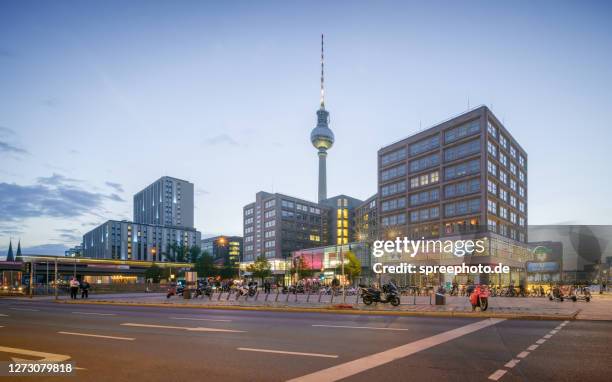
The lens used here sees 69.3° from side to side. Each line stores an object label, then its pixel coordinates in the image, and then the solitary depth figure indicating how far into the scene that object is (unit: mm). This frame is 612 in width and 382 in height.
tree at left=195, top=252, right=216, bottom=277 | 129500
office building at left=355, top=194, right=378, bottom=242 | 119262
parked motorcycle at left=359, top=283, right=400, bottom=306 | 26609
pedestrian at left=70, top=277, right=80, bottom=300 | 38594
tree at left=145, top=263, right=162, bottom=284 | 126650
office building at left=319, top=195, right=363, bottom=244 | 173500
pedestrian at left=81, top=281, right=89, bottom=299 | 40525
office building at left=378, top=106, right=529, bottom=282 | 77625
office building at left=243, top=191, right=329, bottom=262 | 162125
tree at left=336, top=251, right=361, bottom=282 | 91938
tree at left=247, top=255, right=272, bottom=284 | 116688
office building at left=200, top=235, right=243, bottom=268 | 147200
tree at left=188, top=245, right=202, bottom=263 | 155125
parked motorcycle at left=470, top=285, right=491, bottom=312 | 22797
